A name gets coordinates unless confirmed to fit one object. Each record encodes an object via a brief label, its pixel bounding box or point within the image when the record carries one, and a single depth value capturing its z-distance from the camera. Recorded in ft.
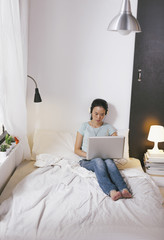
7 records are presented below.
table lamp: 10.71
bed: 6.32
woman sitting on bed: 8.06
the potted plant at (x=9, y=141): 8.90
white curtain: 8.03
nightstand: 10.60
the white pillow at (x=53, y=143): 10.52
